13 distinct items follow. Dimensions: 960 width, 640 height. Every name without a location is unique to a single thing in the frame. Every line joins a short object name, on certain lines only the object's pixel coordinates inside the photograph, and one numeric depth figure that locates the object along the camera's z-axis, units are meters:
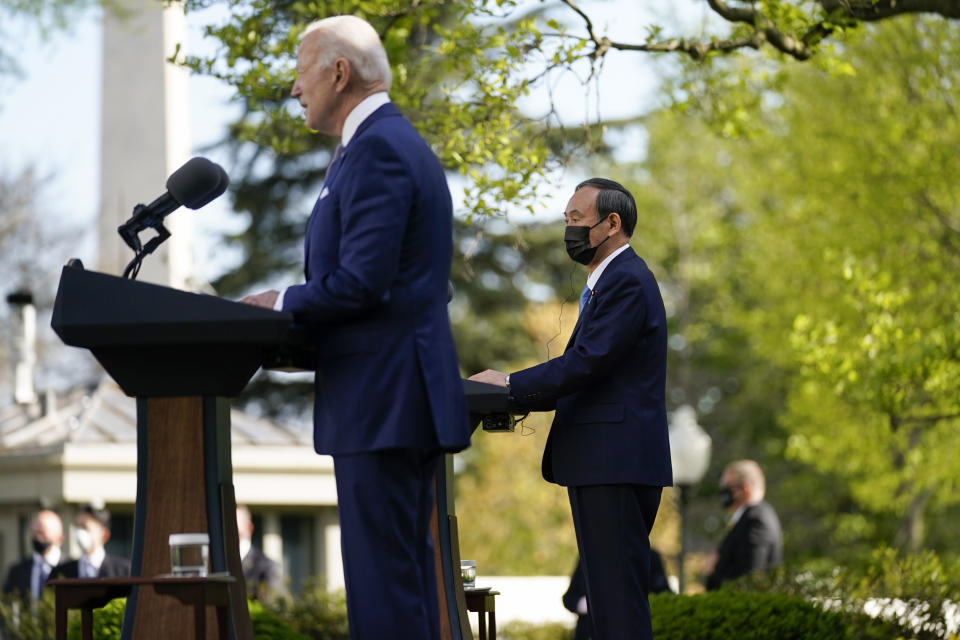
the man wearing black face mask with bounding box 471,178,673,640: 10.48
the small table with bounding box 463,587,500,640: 11.27
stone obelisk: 56.56
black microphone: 8.96
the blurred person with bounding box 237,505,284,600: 24.56
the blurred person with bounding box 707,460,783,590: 22.66
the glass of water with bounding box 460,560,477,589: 11.43
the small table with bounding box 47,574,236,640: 7.99
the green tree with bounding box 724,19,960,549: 25.31
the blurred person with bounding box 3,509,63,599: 24.69
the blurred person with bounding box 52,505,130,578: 22.55
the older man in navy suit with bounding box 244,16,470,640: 8.05
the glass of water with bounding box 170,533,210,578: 8.27
